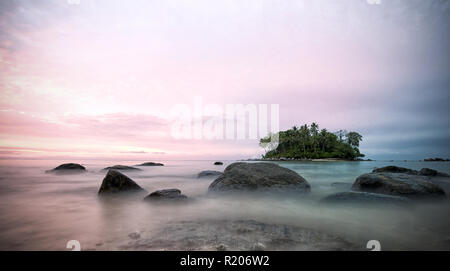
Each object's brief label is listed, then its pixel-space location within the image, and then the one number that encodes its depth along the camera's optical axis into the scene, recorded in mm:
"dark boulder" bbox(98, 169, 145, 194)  7125
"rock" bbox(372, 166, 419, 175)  14231
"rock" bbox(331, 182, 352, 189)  9409
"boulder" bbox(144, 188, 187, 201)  6035
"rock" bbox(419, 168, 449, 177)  13914
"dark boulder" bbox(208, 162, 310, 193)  7543
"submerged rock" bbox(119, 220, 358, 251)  2678
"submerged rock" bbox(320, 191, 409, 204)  5212
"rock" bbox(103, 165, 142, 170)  19023
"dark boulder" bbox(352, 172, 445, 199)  6263
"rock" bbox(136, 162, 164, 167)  30088
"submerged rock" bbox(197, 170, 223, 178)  13898
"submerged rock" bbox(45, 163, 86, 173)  16706
